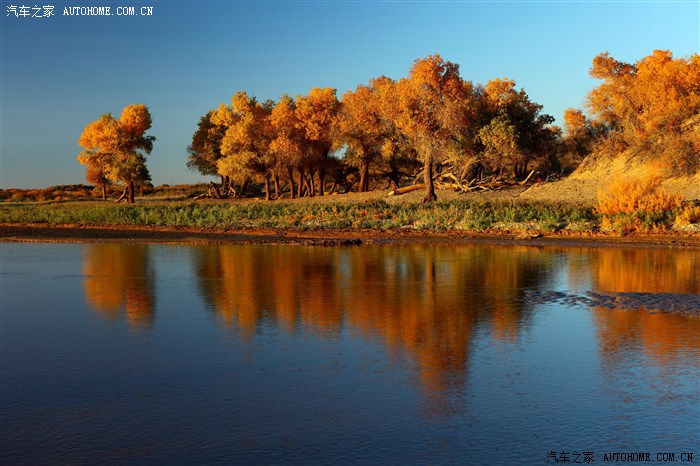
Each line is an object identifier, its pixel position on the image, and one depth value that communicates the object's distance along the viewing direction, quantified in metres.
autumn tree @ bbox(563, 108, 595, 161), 65.38
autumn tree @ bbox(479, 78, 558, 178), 57.37
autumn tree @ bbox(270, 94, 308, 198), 64.50
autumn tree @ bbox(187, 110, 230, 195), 78.44
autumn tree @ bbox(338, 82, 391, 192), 60.03
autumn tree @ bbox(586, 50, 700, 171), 42.34
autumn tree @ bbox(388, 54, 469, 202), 49.44
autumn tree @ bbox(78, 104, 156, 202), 71.81
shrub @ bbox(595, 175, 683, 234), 31.11
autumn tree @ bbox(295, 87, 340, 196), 65.19
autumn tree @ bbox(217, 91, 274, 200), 68.25
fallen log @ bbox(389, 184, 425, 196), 55.67
